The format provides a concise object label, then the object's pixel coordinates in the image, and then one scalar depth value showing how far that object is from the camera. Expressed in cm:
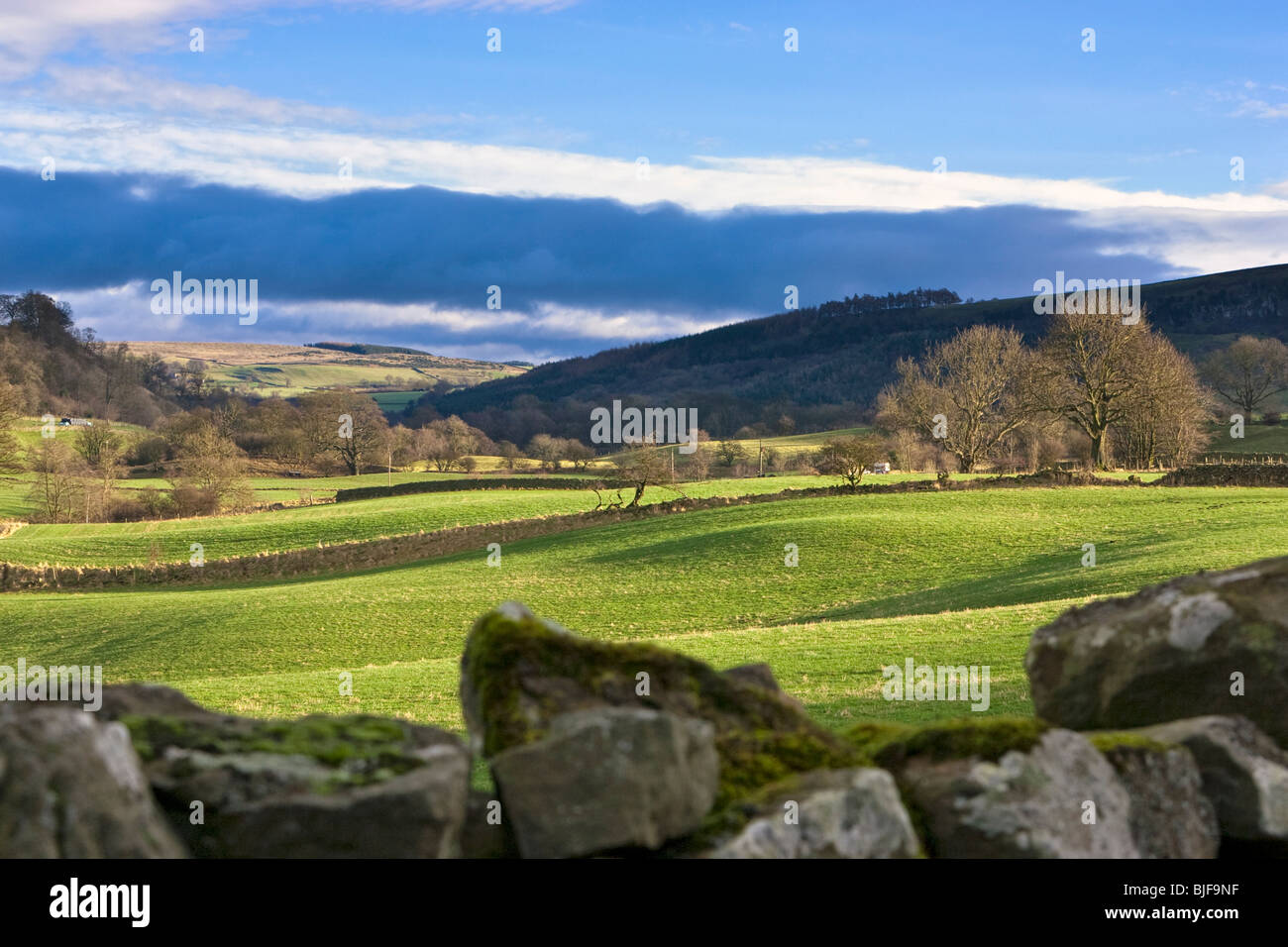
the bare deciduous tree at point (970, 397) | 8294
